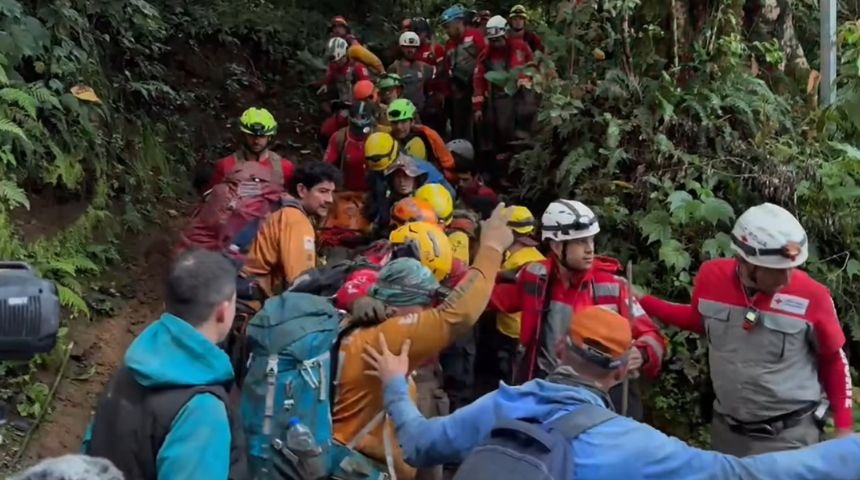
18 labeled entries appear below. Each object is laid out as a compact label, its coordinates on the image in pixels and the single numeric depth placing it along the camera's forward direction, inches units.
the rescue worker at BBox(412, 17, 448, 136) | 531.5
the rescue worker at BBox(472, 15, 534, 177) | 458.6
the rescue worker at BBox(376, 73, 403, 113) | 444.8
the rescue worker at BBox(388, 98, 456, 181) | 374.0
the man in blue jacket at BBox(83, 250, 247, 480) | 118.1
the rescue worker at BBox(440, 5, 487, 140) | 512.4
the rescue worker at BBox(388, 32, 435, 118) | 530.9
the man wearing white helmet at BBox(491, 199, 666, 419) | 201.0
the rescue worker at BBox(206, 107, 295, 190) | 307.6
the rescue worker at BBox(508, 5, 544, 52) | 468.8
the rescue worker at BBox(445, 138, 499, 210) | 377.9
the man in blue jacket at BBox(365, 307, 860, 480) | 107.0
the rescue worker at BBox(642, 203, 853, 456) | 179.6
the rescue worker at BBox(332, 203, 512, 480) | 164.7
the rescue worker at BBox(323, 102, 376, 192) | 357.1
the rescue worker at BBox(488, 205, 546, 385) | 248.5
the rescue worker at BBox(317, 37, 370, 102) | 533.3
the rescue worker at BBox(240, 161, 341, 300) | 236.7
